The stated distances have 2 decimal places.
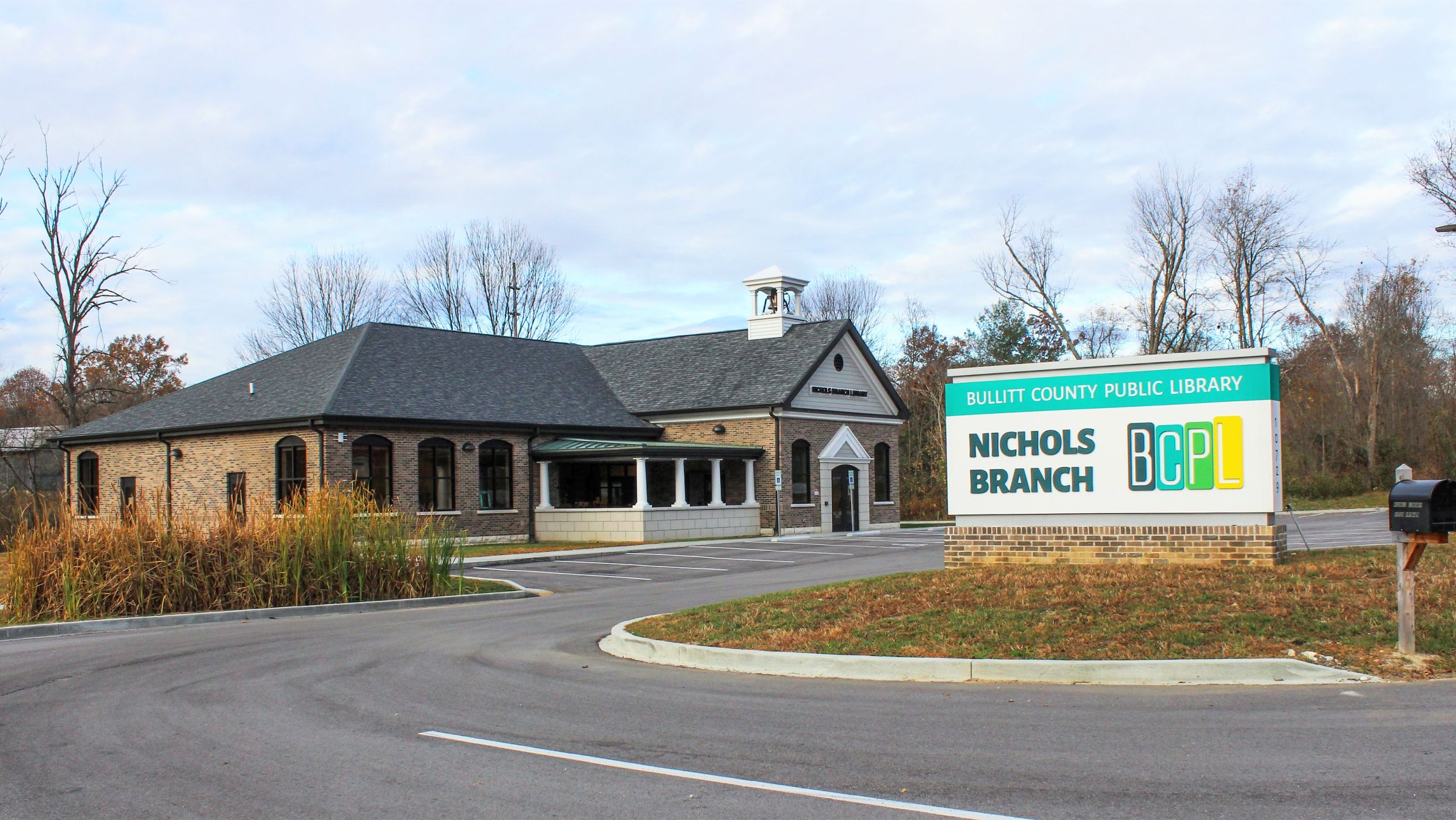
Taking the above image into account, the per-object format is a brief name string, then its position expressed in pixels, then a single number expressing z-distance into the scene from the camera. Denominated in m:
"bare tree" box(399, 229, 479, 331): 64.56
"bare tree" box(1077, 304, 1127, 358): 58.69
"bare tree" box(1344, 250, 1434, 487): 53.69
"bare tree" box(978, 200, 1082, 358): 51.62
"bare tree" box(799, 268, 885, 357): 71.19
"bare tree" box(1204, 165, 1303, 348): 50.03
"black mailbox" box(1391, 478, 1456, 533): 9.04
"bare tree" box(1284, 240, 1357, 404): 52.84
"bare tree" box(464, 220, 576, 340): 64.50
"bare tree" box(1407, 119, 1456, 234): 43.22
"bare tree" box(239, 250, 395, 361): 64.12
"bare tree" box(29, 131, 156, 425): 46.03
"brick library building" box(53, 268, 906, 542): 31.66
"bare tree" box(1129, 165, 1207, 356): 50.16
